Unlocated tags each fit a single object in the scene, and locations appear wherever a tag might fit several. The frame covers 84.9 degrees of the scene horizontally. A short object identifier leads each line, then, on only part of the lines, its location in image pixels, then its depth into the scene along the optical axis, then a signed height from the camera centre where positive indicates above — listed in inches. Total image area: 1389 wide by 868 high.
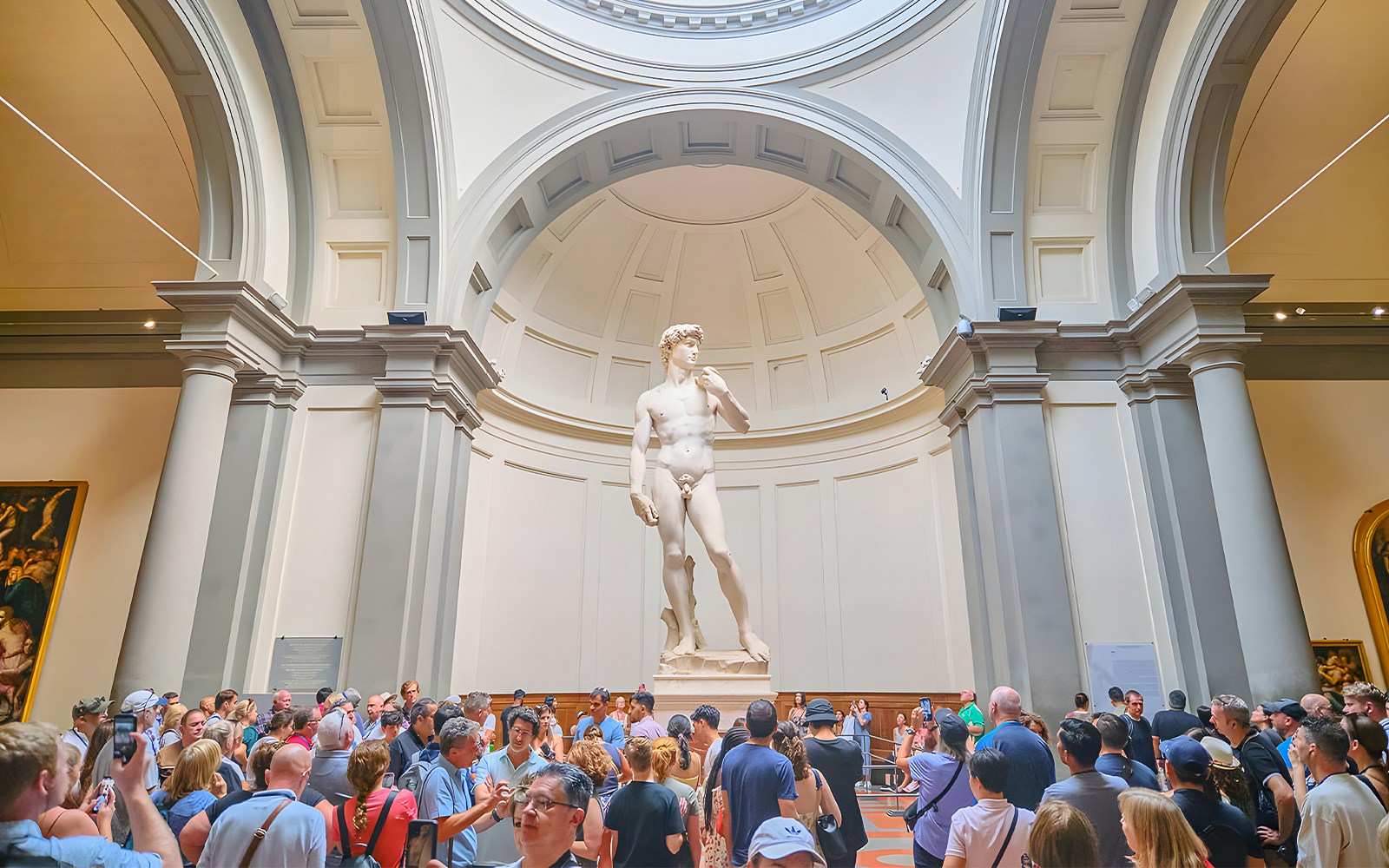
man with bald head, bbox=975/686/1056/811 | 129.8 -15.4
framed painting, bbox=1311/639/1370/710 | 351.9 +3.3
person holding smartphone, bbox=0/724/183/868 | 67.6 -11.6
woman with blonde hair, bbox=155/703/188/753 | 173.1 -12.3
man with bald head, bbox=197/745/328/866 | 87.2 -18.7
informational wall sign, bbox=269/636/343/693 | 318.0 +1.4
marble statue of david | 279.4 +69.7
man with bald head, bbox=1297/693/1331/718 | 182.4 -8.2
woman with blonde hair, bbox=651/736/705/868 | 109.3 -16.7
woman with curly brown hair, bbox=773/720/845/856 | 122.3 -18.7
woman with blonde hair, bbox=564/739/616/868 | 94.8 -17.2
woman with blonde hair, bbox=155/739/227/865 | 104.3 -16.5
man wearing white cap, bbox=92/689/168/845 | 116.0 -16.7
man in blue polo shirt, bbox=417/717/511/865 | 107.3 -18.5
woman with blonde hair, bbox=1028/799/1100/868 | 75.2 -16.5
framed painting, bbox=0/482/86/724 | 360.5 +45.0
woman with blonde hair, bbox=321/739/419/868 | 97.5 -18.4
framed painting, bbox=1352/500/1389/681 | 359.6 +49.0
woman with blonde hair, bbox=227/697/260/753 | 188.9 -12.4
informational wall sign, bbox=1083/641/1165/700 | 306.8 -0.1
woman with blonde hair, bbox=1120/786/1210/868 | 75.9 -16.1
